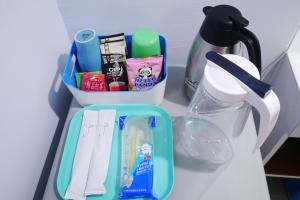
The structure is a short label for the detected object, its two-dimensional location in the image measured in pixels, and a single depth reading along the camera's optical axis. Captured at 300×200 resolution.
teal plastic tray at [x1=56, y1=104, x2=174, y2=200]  0.51
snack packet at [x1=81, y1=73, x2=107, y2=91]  0.59
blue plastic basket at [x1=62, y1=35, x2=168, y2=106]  0.58
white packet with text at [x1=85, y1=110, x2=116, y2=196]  0.50
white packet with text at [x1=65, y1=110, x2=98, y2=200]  0.50
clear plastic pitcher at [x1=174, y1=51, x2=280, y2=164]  0.39
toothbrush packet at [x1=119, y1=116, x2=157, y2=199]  0.48
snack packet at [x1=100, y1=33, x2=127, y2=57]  0.58
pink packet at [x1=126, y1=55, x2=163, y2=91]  0.56
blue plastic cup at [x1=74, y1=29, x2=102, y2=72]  0.56
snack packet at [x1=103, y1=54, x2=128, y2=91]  0.58
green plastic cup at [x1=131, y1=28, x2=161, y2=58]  0.55
